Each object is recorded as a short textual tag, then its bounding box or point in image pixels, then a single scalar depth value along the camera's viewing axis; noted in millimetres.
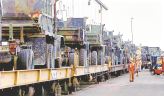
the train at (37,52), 15797
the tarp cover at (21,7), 19078
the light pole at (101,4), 52269
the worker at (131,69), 38875
